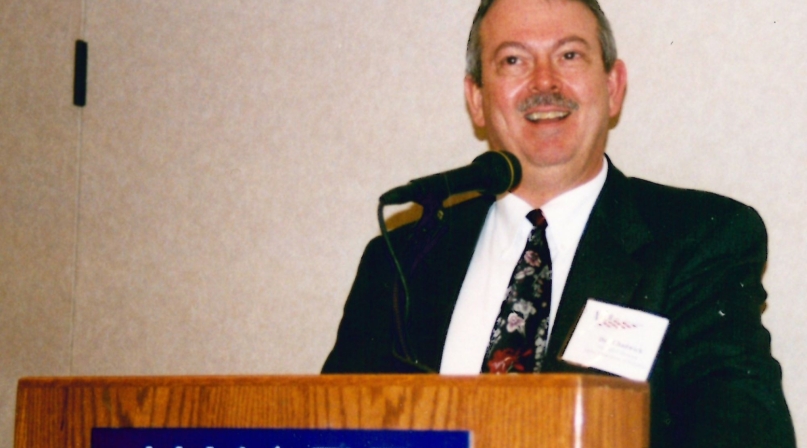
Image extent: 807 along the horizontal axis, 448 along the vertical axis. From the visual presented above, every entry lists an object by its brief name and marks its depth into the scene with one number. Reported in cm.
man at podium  195
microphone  184
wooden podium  164
